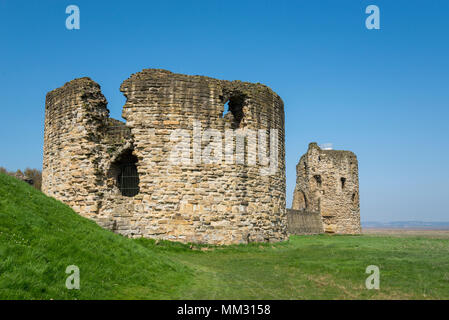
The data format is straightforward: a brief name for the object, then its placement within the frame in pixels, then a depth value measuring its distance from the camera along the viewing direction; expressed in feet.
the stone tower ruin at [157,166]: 46.57
